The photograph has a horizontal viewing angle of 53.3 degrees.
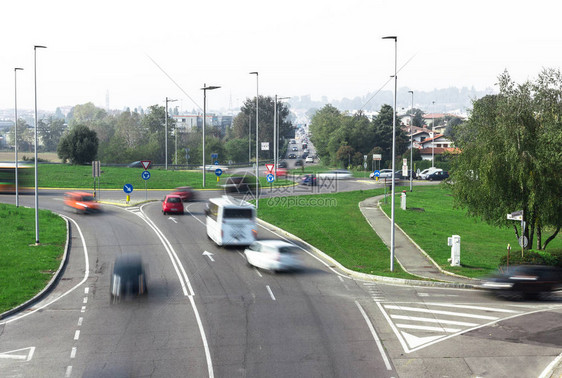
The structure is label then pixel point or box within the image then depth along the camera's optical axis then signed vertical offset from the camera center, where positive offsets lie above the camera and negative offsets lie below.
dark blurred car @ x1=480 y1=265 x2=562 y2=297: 22.81 -4.94
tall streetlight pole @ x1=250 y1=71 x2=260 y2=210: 44.34 +6.22
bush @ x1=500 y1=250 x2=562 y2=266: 27.91 -4.93
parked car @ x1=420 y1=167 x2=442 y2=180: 78.85 -1.75
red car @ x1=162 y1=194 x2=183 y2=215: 41.59 -3.53
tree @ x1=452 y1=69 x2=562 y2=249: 29.19 +0.19
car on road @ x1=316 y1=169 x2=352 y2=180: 74.56 -2.14
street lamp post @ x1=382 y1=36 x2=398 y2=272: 26.53 +3.61
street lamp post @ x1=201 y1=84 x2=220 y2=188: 52.31 +6.55
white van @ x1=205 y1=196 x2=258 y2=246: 29.89 -3.54
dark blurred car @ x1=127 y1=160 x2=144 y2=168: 90.54 -1.23
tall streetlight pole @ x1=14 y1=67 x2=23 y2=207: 40.09 +4.71
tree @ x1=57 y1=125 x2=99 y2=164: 76.88 +1.56
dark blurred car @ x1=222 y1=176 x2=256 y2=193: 55.57 -2.59
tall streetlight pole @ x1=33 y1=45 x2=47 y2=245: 29.64 +4.66
